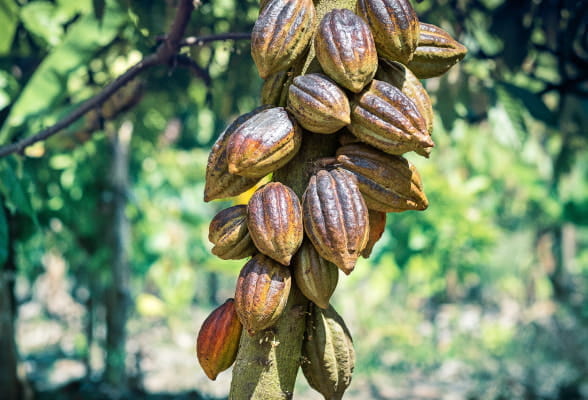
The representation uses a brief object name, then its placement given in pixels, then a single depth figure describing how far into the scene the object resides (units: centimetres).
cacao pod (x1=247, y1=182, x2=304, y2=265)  223
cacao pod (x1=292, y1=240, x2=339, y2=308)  227
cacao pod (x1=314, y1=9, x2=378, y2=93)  225
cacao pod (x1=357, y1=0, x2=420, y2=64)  230
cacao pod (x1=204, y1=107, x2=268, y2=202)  234
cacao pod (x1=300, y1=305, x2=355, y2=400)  231
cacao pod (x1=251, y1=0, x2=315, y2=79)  229
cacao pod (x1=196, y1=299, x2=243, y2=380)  234
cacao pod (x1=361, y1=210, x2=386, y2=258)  237
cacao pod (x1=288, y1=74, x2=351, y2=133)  224
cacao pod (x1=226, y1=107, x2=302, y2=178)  224
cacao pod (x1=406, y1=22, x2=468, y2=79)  240
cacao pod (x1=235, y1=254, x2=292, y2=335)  223
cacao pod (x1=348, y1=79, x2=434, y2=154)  227
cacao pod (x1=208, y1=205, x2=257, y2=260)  231
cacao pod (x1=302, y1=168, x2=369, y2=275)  223
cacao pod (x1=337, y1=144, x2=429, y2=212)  229
